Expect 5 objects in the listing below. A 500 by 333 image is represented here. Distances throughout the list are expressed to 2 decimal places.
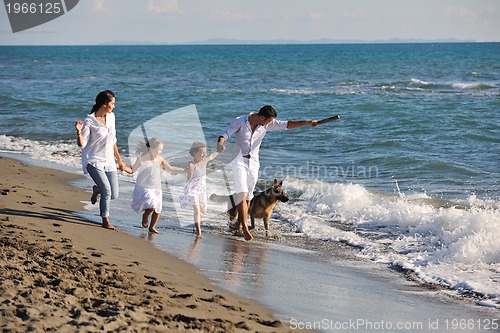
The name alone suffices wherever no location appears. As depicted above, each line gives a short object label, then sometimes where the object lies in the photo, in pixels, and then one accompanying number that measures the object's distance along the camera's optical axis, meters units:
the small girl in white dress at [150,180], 18.17
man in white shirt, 17.75
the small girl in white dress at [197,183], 18.64
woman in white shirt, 16.27
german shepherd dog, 19.75
